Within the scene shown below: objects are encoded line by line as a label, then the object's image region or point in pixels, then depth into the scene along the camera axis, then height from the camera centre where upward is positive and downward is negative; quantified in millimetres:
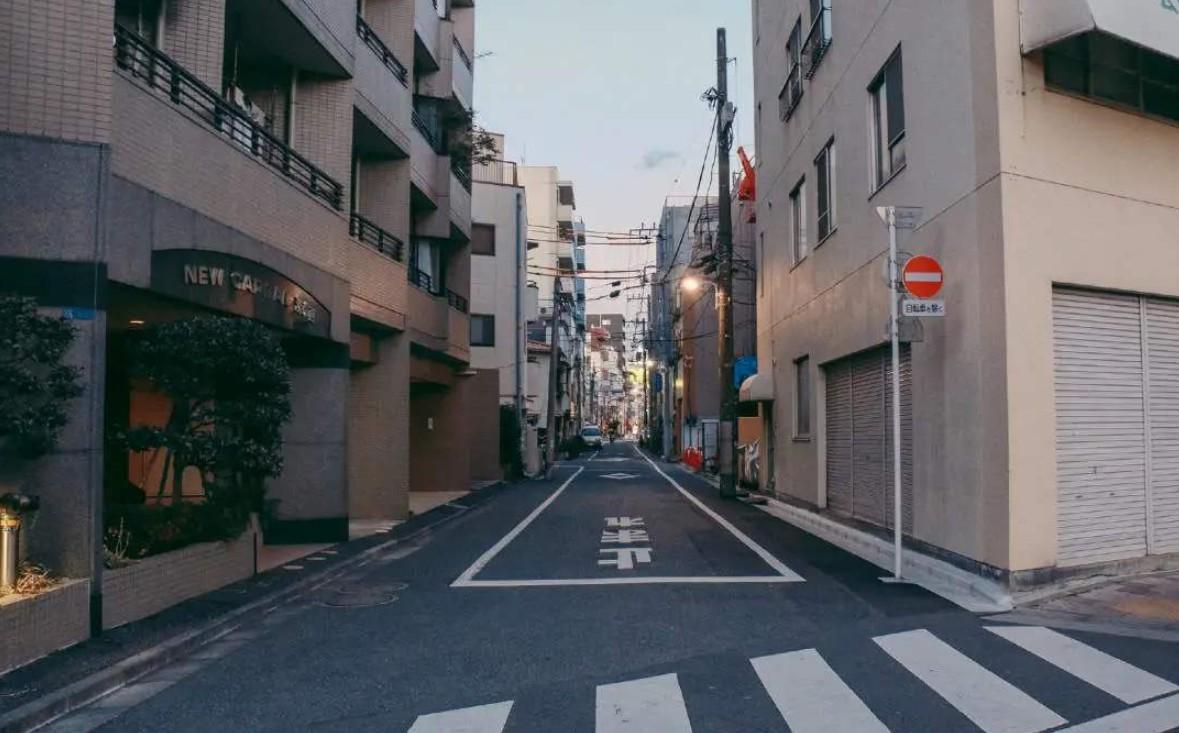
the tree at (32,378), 6352 +313
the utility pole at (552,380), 37559 +1610
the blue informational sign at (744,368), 30781 +1709
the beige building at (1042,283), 8641 +1342
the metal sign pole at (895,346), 9742 +765
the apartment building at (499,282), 37812 +5798
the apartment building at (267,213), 7129 +2418
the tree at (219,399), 8555 +219
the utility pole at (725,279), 24297 +3827
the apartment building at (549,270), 53469 +9905
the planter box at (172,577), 7418 -1450
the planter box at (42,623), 5978 -1414
